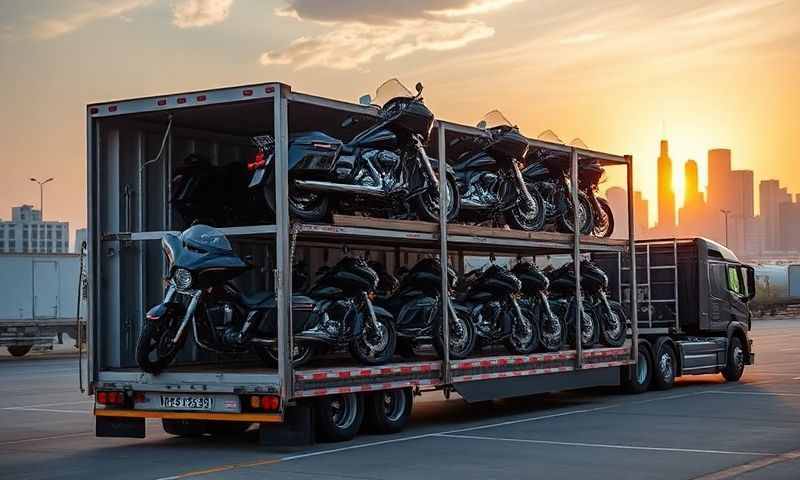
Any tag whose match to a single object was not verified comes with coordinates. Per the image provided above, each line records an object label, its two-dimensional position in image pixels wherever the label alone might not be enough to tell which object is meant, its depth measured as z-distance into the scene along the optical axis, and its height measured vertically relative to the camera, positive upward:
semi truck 12.76 +0.13
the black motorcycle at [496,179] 17.11 +1.43
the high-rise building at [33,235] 131.38 +5.82
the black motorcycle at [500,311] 16.97 -0.40
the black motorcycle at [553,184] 18.67 +1.45
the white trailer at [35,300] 38.66 -0.35
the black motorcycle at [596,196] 19.78 +1.33
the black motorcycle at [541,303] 17.78 -0.31
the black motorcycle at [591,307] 18.39 -0.39
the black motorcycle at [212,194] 14.32 +1.06
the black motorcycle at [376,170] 13.40 +1.31
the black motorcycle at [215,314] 13.19 -0.30
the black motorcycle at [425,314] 15.41 -0.38
